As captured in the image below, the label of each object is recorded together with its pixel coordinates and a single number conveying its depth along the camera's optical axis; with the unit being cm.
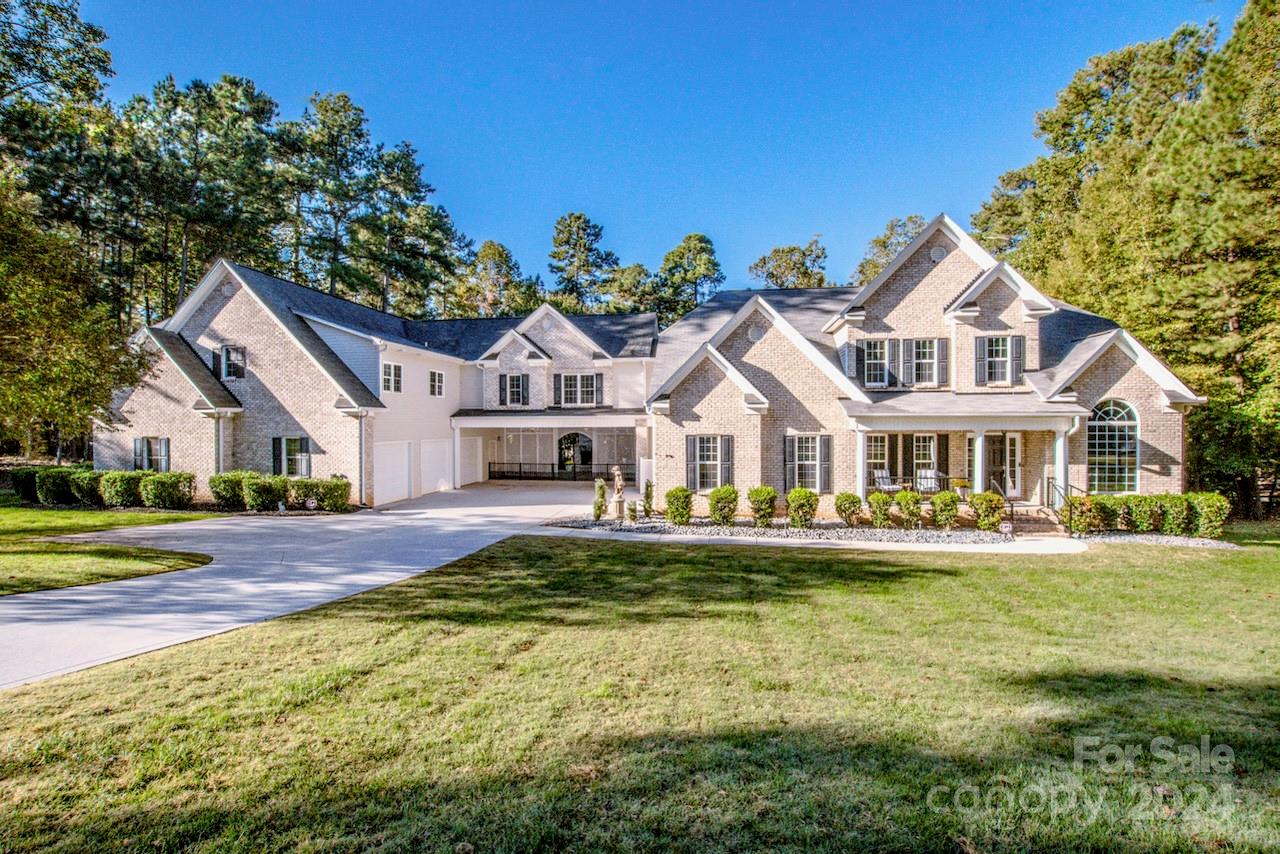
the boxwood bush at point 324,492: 1822
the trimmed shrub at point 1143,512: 1445
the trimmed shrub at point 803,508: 1541
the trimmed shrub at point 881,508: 1541
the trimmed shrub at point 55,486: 1978
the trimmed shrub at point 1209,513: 1419
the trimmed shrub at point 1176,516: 1430
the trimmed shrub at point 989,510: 1474
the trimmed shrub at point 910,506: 1520
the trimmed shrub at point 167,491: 1898
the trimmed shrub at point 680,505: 1571
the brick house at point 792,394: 1603
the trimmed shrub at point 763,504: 1552
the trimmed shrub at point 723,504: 1573
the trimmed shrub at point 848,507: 1557
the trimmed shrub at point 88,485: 1953
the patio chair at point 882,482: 1706
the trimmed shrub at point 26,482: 2036
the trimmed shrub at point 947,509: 1498
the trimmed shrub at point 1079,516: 1450
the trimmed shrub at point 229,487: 1878
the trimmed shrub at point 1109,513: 1454
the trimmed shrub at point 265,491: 1833
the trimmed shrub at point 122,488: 1927
